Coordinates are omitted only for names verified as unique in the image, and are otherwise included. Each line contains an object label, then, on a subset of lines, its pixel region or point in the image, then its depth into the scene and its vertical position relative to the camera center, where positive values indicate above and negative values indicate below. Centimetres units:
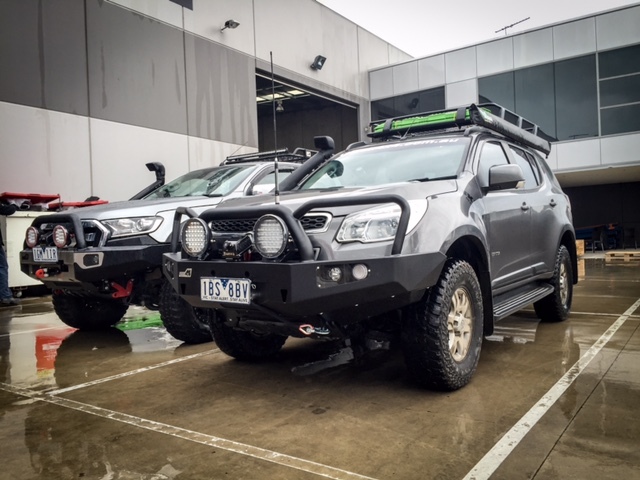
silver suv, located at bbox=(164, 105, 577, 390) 283 -9
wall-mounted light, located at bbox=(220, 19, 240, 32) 1342 +546
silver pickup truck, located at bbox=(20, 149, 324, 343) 456 -2
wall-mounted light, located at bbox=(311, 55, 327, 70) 1697 +562
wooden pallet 1309 -67
